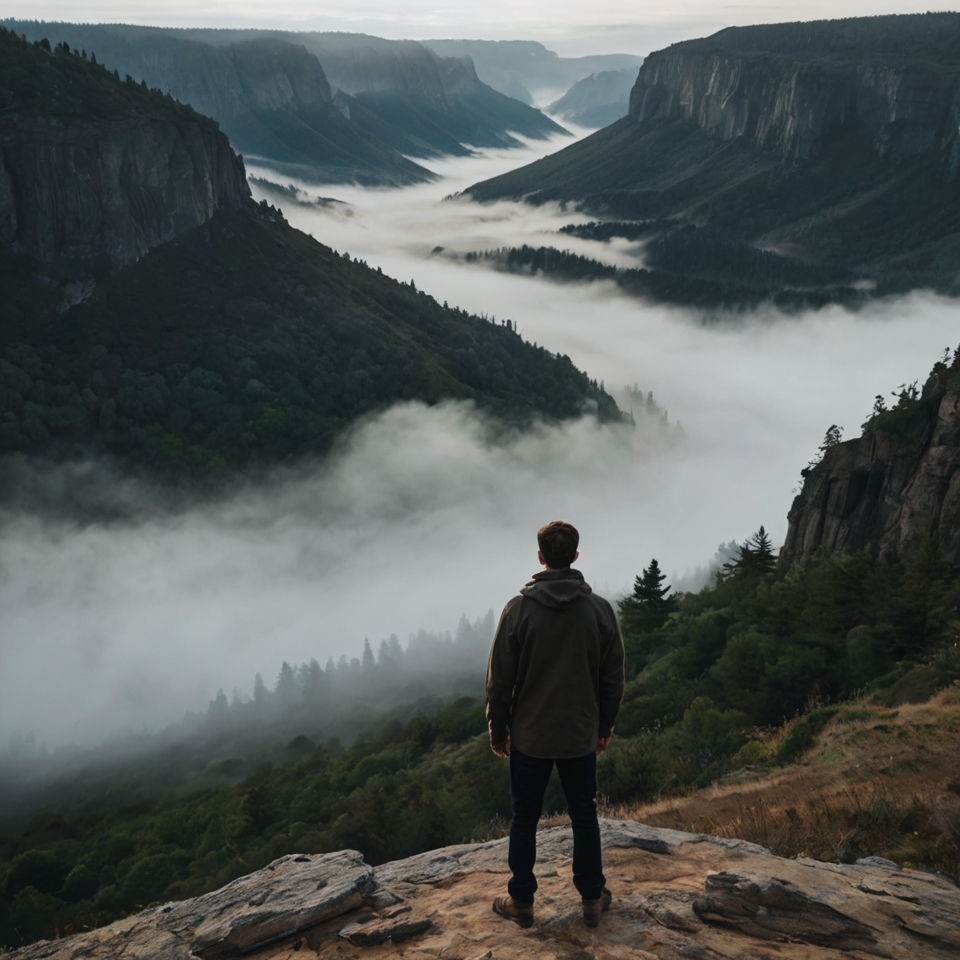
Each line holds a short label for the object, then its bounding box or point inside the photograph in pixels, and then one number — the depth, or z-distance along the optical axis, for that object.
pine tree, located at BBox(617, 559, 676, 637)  50.59
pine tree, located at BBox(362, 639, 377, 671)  118.38
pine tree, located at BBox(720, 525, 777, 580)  49.16
